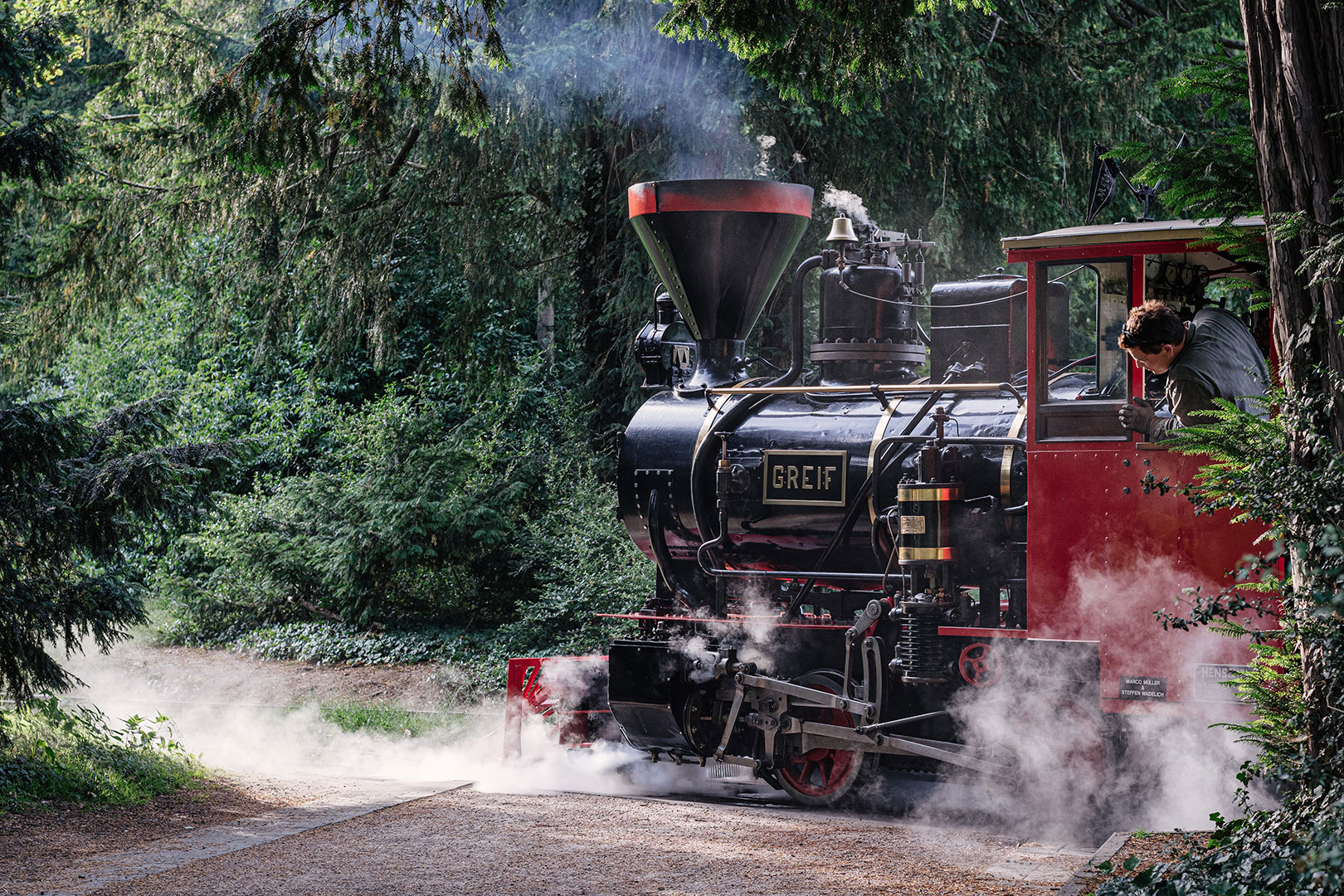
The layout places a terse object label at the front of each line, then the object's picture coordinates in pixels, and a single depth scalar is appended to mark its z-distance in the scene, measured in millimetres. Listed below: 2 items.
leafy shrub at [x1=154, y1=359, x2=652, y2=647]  13648
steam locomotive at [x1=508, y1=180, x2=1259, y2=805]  5957
